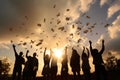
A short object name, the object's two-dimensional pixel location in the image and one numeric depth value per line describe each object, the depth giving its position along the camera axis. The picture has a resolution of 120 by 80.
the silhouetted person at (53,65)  5.76
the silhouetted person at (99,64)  3.92
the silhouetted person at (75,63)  5.63
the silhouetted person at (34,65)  5.63
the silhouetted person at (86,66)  5.31
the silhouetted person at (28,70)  5.56
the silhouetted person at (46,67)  5.80
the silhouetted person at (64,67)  5.77
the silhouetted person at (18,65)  5.63
